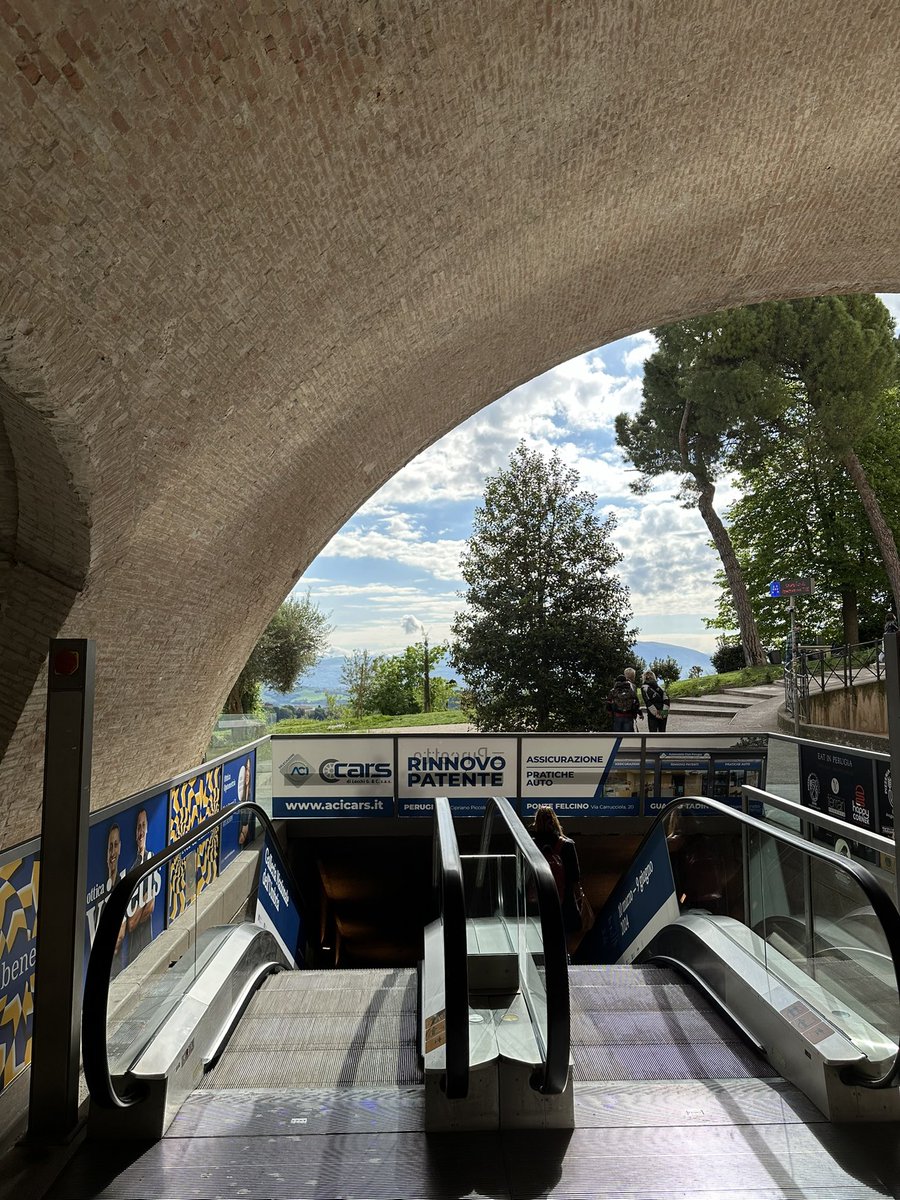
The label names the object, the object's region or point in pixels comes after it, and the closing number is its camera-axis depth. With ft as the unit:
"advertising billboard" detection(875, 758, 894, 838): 21.26
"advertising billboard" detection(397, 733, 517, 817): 33.17
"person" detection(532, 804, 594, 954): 18.88
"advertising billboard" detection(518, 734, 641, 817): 33.06
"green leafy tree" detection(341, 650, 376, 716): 111.45
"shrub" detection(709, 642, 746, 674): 92.94
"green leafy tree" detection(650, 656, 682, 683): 91.30
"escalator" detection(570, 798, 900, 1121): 10.14
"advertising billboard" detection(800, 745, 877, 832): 22.29
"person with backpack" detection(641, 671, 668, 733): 44.14
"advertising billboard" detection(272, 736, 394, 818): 33.24
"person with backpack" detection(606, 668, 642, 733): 41.75
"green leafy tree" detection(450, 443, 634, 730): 63.93
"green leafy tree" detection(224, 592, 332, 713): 86.89
